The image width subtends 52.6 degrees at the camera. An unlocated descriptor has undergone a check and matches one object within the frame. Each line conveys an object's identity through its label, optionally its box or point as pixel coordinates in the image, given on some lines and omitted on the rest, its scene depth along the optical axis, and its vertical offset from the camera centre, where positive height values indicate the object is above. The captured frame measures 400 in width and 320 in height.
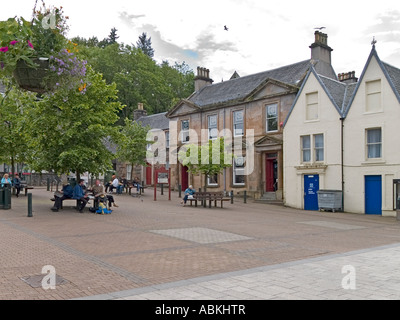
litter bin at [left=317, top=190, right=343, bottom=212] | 24.41 -1.83
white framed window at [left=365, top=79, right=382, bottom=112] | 23.58 +4.35
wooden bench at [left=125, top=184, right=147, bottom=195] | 31.77 -1.47
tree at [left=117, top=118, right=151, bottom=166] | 34.44 +2.16
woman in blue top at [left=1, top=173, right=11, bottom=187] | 23.29 -0.61
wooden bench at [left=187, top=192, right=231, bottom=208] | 23.67 -1.53
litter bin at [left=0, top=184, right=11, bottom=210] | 18.78 -1.28
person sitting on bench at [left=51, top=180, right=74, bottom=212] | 18.73 -1.17
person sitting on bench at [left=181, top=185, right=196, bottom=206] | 24.25 -1.45
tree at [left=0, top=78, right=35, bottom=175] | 23.91 +1.86
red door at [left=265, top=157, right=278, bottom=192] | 30.64 -0.31
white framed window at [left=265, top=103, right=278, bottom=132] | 30.19 +3.94
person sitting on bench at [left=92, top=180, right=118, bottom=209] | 18.91 -1.12
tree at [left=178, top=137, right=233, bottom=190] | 26.11 +0.84
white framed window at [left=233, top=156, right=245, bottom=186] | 32.34 -0.08
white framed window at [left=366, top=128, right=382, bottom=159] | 23.51 +1.57
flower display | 4.52 +1.28
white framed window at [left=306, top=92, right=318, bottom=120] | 26.56 +4.24
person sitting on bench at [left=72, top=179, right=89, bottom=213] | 18.78 -1.24
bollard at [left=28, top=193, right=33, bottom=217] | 16.47 -1.53
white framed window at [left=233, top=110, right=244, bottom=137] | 32.62 +3.84
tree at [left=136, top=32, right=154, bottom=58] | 87.12 +27.43
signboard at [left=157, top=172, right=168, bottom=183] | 29.69 -0.58
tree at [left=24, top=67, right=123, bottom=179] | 18.61 +1.85
